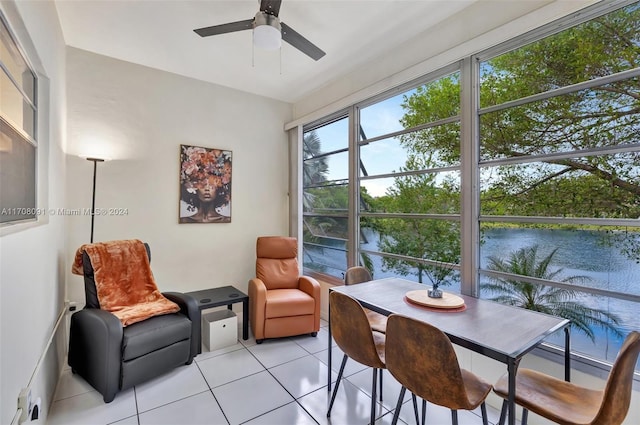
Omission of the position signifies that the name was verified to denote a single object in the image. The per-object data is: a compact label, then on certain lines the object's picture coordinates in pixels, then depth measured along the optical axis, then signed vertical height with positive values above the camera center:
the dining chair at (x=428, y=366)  1.26 -0.72
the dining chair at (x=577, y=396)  1.11 -0.88
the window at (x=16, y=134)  1.33 +0.42
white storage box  2.85 -1.22
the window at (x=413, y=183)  2.41 +0.28
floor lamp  2.85 +0.14
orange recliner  2.96 -0.92
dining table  1.28 -0.61
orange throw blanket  2.43 -0.64
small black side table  2.96 -0.94
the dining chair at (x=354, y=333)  1.64 -0.73
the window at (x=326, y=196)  3.53 +0.22
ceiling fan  1.87 +1.28
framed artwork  3.42 +0.33
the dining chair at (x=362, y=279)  2.32 -0.59
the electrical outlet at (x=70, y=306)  2.64 -0.91
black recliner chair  2.07 -1.05
